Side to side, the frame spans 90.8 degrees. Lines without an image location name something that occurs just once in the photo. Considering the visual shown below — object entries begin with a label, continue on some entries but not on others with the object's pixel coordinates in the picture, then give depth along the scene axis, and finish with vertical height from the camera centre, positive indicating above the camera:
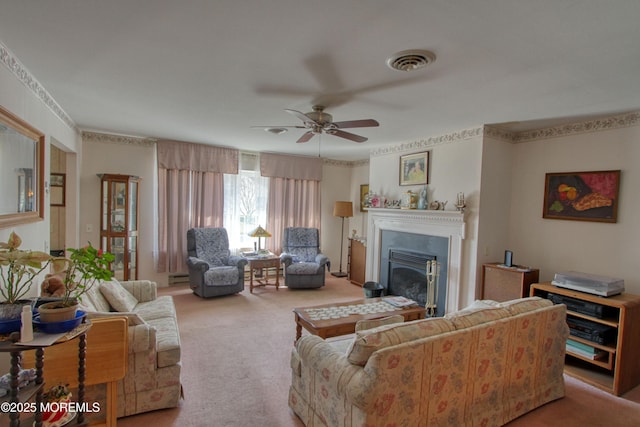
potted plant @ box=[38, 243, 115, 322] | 1.48 -0.40
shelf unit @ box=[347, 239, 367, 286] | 5.69 -1.06
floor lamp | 6.12 -0.12
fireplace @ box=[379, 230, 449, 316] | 4.16 -0.84
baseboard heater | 5.36 -1.41
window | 5.78 -0.03
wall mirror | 2.03 +0.14
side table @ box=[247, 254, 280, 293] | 5.13 -1.06
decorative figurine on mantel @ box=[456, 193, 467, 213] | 3.76 +0.05
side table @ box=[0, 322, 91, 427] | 1.35 -0.93
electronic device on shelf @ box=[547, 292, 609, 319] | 2.66 -0.83
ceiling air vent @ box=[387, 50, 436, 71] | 1.94 +0.93
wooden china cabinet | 4.51 -0.36
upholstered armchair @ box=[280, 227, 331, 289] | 5.26 -1.01
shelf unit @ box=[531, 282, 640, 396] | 2.51 -1.11
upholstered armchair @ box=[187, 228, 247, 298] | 4.64 -1.04
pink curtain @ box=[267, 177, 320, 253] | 6.05 -0.10
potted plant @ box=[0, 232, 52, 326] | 1.41 -0.32
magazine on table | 3.25 -1.02
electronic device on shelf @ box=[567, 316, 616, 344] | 2.66 -1.03
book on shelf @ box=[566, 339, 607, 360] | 2.72 -1.22
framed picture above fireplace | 4.36 +0.53
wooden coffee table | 2.71 -1.05
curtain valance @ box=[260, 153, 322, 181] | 5.92 +0.67
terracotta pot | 1.46 -0.56
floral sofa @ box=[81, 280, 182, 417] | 2.11 -1.19
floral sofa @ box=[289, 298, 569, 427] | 1.61 -0.96
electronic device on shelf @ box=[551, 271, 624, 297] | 2.67 -0.63
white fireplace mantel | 3.92 -0.33
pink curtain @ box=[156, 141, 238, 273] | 5.11 +0.07
